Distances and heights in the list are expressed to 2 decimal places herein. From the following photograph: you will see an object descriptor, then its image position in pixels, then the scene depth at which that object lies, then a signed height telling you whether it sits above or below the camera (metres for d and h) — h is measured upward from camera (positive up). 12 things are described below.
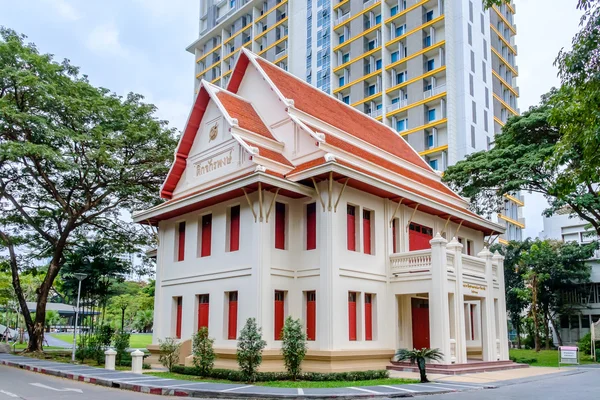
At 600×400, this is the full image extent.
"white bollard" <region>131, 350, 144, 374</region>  19.00 -2.19
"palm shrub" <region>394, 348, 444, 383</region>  15.79 -1.66
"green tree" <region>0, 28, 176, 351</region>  24.89 +6.29
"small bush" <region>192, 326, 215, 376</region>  17.28 -1.77
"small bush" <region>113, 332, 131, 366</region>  22.86 -1.90
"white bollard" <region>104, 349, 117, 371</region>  20.61 -2.26
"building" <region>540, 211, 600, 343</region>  43.00 -1.05
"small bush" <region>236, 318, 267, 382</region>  16.12 -1.57
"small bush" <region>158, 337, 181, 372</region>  19.44 -1.98
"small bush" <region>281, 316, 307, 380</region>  16.45 -1.49
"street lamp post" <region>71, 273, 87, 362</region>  23.52 +0.85
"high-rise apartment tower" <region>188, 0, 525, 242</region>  48.97 +22.36
